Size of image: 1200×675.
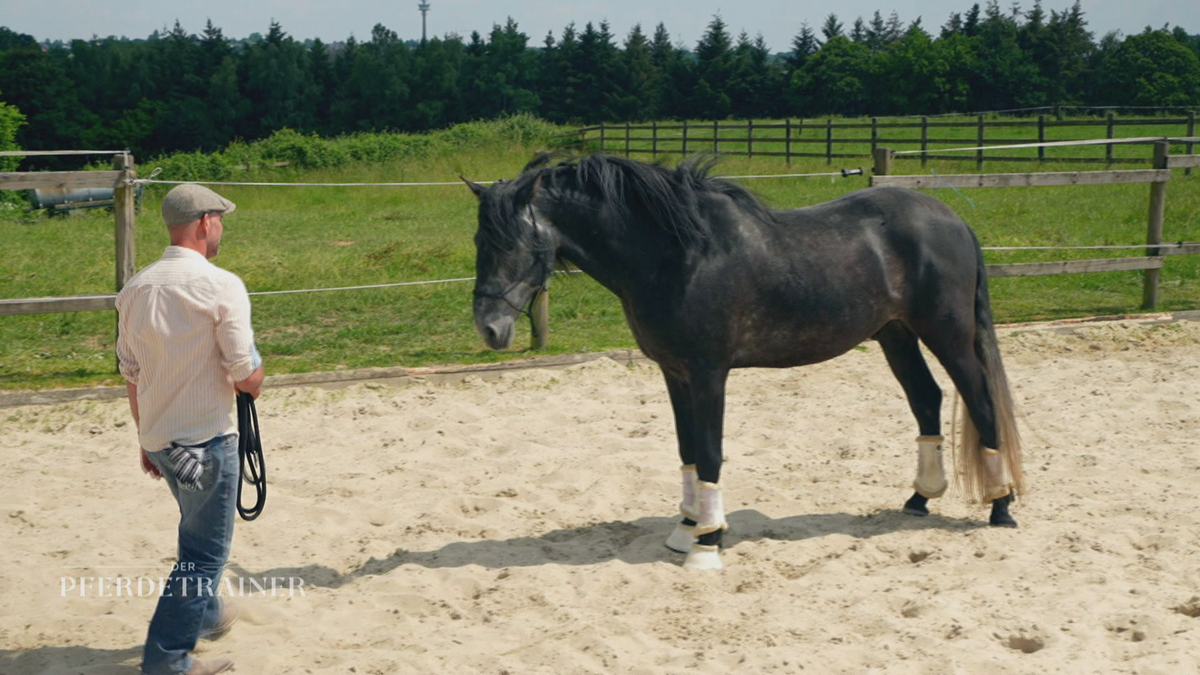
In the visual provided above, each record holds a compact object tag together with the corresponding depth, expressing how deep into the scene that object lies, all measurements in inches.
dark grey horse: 166.7
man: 126.3
